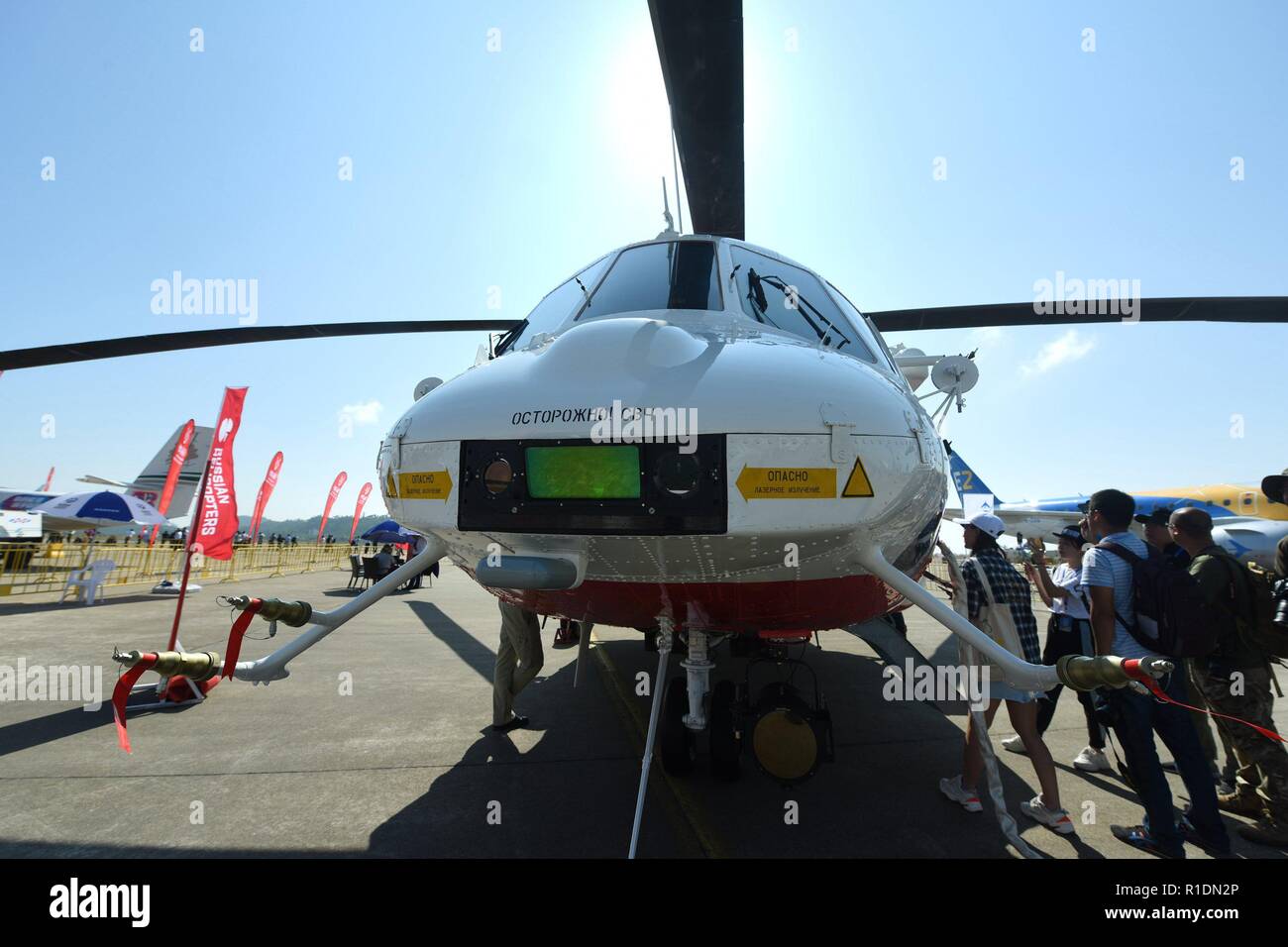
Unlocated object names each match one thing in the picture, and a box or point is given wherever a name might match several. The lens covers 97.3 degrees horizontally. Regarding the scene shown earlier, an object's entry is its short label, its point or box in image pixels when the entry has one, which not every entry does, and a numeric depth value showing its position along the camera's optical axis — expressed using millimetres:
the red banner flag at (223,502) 8789
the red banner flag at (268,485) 22469
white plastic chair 11133
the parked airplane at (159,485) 22811
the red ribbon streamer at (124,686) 1681
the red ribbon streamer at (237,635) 1928
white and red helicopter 1830
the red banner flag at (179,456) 13109
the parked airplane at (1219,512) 13727
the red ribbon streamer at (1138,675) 1431
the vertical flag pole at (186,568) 5566
